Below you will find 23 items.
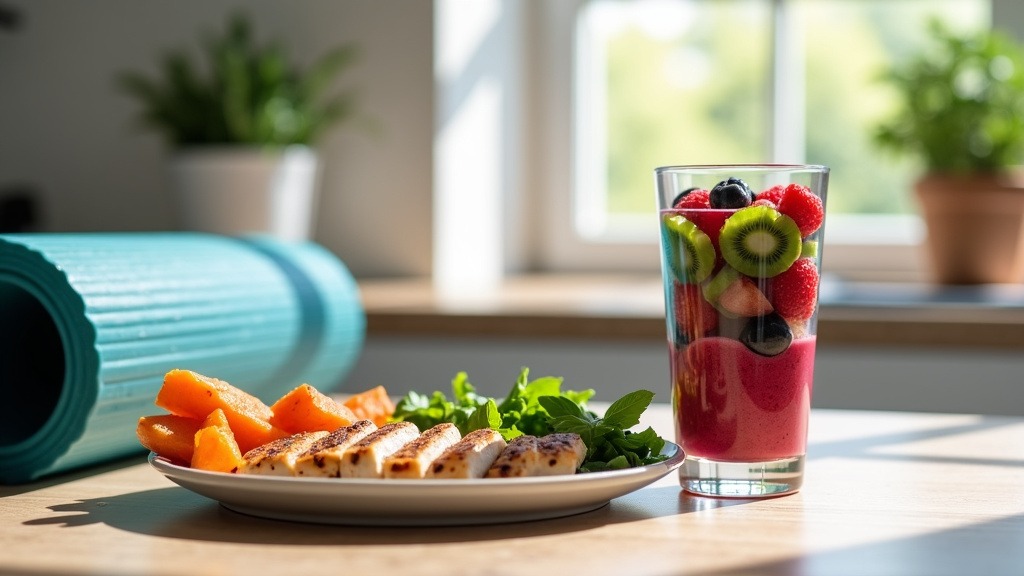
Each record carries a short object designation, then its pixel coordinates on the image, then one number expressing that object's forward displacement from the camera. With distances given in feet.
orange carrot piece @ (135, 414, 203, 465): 3.32
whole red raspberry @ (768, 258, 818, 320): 3.26
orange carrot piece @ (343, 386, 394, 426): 3.75
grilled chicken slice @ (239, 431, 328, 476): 3.11
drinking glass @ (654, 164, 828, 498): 3.25
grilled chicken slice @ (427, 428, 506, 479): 3.08
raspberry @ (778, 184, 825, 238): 3.26
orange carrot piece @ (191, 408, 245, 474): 3.23
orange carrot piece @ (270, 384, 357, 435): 3.39
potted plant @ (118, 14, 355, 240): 7.74
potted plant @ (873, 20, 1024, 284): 7.17
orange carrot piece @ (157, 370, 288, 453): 3.34
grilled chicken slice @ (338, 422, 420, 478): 3.07
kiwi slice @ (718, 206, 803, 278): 3.23
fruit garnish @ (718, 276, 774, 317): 3.26
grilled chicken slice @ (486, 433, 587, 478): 3.11
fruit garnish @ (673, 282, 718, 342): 3.30
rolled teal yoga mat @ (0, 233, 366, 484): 3.58
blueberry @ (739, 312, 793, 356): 3.29
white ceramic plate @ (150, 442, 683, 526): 3.03
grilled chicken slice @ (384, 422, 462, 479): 3.06
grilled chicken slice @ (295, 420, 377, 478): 3.09
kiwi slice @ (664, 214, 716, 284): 3.27
